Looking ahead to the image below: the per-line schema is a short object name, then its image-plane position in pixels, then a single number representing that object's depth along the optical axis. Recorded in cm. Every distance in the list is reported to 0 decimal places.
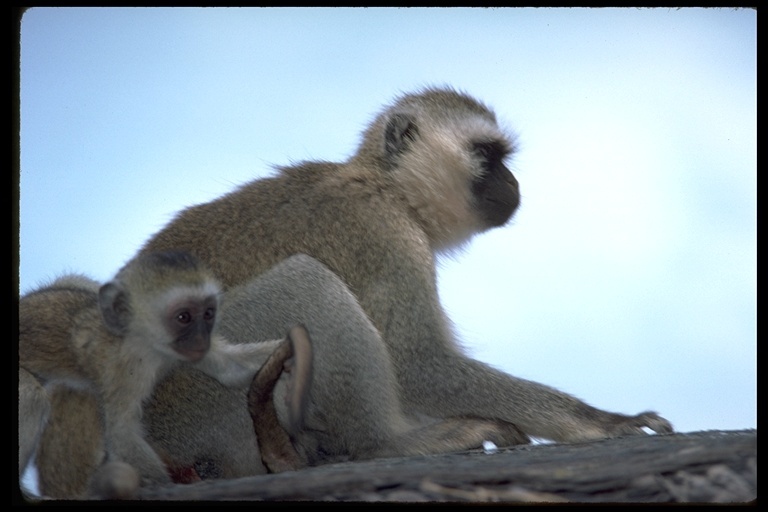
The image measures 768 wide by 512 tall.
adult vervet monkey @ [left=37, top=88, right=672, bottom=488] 1083
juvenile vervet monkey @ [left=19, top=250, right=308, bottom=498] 902
